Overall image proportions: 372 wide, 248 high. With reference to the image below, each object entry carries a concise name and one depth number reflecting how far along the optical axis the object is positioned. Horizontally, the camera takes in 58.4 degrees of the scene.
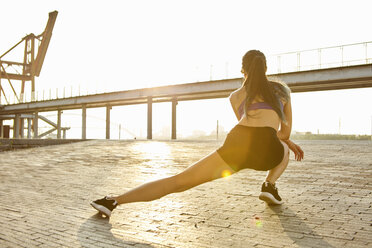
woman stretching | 2.72
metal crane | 48.62
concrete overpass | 21.34
